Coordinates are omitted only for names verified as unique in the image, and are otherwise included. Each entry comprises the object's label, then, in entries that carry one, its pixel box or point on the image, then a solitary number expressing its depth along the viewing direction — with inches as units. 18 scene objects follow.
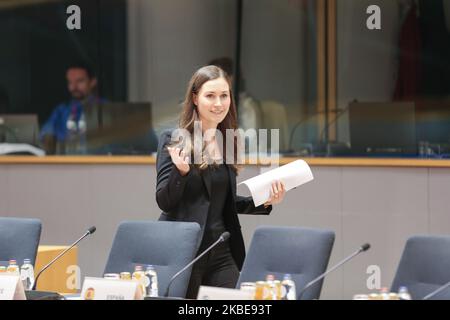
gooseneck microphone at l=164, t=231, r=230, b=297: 310.7
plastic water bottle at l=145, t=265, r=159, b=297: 317.1
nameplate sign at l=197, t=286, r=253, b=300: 248.7
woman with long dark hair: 354.3
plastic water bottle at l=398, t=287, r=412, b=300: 262.9
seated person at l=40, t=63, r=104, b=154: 722.8
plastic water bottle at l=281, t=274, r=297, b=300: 289.6
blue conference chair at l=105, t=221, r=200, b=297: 339.3
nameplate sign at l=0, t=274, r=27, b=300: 272.8
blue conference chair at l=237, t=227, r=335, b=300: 314.0
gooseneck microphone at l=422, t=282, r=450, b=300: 261.3
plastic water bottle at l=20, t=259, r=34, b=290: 335.6
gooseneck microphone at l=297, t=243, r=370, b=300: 274.5
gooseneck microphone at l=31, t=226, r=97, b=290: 325.8
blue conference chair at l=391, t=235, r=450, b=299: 294.0
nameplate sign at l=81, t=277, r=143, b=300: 265.7
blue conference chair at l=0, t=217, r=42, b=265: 367.9
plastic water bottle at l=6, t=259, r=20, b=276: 319.9
